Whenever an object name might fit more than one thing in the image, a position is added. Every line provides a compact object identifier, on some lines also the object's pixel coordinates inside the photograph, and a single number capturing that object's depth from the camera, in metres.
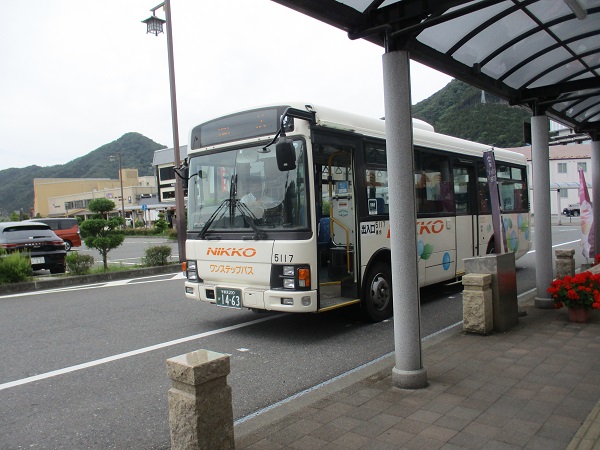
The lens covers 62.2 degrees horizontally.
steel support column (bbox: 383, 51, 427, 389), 4.43
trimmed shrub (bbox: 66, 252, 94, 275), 14.15
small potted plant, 6.46
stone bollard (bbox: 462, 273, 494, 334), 6.16
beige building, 83.06
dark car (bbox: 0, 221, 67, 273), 14.29
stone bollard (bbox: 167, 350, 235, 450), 2.97
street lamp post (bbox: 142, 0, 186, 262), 16.16
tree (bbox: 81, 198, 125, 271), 14.61
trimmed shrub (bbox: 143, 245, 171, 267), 16.27
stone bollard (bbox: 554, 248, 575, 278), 9.27
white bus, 6.30
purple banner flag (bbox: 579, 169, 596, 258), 11.17
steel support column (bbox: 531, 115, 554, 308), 7.57
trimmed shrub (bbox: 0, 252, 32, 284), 12.23
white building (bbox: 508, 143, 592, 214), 57.92
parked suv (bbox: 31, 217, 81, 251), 26.97
